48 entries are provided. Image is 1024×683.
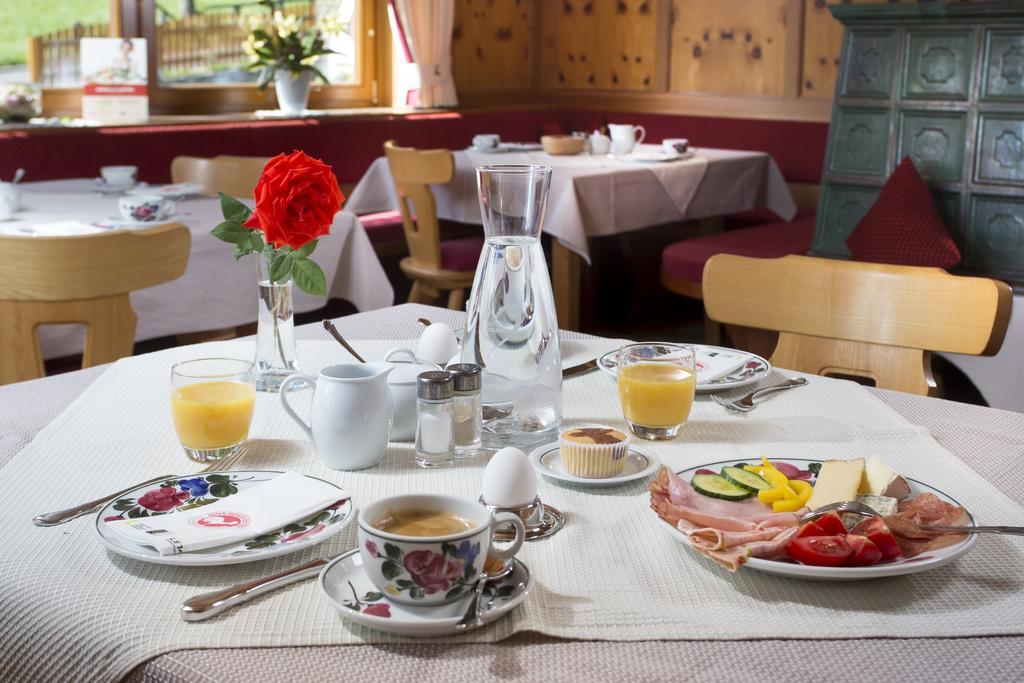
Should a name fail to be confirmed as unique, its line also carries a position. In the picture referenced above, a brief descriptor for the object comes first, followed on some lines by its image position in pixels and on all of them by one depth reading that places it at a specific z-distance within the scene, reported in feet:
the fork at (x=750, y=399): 4.17
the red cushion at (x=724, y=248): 12.61
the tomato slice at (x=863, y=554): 2.67
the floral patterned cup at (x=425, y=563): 2.42
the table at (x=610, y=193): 11.93
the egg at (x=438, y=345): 4.41
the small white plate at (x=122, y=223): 8.28
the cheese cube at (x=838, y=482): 3.01
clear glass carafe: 3.74
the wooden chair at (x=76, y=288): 6.33
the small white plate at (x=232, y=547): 2.73
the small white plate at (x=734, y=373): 4.34
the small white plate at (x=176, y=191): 9.68
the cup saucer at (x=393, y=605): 2.40
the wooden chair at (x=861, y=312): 5.15
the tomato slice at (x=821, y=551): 2.67
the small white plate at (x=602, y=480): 3.33
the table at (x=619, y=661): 2.31
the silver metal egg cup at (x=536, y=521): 2.97
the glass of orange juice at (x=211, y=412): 3.53
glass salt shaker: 3.48
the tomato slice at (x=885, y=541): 2.73
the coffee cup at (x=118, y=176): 10.20
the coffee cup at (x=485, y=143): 13.61
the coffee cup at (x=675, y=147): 13.46
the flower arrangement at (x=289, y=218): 3.99
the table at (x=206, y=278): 7.90
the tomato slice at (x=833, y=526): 2.77
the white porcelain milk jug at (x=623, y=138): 13.60
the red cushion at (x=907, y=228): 10.62
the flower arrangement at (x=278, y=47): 16.21
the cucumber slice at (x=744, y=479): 3.16
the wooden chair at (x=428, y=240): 12.39
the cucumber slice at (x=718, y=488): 3.11
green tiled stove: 10.64
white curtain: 18.15
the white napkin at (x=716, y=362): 4.51
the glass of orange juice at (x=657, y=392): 3.77
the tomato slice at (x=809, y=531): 2.75
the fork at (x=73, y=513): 3.03
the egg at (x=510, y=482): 3.02
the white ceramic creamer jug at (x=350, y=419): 3.41
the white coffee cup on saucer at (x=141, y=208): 8.37
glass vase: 4.34
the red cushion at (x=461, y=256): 13.17
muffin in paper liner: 3.35
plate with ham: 2.67
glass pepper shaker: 3.55
